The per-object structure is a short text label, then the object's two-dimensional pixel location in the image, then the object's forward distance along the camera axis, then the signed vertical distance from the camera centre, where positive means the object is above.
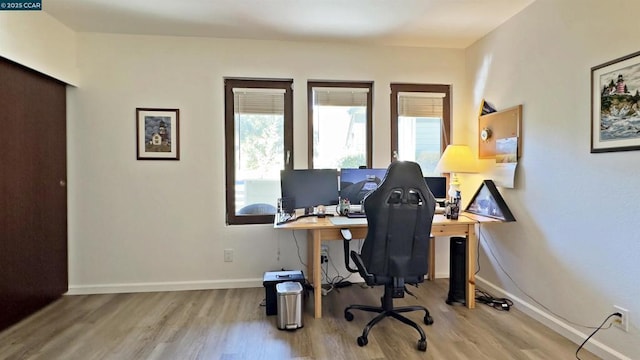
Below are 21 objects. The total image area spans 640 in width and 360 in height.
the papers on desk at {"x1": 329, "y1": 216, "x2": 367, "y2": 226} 2.79 -0.41
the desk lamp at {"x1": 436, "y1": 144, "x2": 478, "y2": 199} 3.29 +0.10
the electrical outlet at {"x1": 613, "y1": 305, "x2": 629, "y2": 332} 2.01 -0.89
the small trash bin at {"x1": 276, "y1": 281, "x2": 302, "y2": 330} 2.52 -1.01
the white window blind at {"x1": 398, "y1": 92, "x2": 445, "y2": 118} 3.73 +0.76
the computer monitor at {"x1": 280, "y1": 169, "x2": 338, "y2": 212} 3.08 -0.13
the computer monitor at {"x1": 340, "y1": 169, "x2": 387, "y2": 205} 3.20 -0.10
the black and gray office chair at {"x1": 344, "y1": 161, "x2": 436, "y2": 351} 2.30 -0.41
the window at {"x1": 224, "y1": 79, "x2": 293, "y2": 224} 3.53 +0.28
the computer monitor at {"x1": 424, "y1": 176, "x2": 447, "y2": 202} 3.41 -0.13
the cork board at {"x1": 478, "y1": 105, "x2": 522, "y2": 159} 2.87 +0.42
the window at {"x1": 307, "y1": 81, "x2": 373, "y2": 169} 3.63 +0.54
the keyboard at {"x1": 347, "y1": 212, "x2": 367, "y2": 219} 3.06 -0.39
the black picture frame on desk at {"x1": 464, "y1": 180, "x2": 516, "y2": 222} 2.93 -0.29
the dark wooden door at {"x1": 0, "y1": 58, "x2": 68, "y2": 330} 2.54 -0.15
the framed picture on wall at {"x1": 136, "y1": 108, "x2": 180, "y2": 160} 3.34 +0.39
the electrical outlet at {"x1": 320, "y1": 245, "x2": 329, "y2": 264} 3.54 -0.85
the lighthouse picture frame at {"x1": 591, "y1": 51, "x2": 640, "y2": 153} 1.95 +0.41
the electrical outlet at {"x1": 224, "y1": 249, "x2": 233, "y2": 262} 3.47 -0.84
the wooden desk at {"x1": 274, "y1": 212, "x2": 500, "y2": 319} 2.77 -0.50
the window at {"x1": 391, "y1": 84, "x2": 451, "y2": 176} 3.71 +0.56
